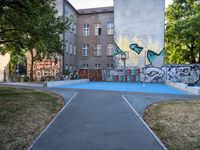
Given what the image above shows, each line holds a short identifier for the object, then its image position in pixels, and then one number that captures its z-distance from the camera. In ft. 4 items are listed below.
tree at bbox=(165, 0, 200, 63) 70.49
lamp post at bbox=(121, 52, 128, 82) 77.52
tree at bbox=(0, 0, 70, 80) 27.18
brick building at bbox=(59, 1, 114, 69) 86.64
